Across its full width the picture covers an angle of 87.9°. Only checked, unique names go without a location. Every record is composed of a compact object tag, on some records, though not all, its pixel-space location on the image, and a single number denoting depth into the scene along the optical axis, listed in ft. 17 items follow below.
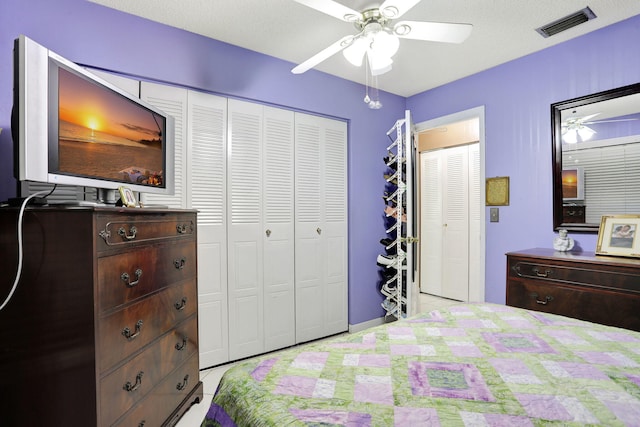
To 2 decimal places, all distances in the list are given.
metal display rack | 10.43
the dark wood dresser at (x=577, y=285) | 6.62
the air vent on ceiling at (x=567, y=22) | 7.27
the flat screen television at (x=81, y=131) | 4.22
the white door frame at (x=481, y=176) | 10.40
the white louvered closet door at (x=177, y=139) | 7.91
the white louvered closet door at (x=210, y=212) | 8.32
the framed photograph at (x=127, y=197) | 5.41
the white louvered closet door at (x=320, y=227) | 10.16
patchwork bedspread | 2.70
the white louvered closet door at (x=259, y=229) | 8.89
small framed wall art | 9.82
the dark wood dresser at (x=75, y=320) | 4.15
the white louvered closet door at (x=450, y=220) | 14.29
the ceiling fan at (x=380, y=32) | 5.28
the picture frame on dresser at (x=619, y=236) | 7.23
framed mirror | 7.68
